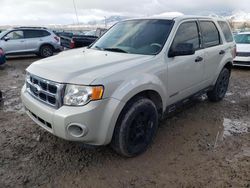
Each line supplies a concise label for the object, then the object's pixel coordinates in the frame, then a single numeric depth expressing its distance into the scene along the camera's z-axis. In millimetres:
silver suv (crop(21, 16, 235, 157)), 2021
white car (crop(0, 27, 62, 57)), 9238
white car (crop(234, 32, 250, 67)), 7085
